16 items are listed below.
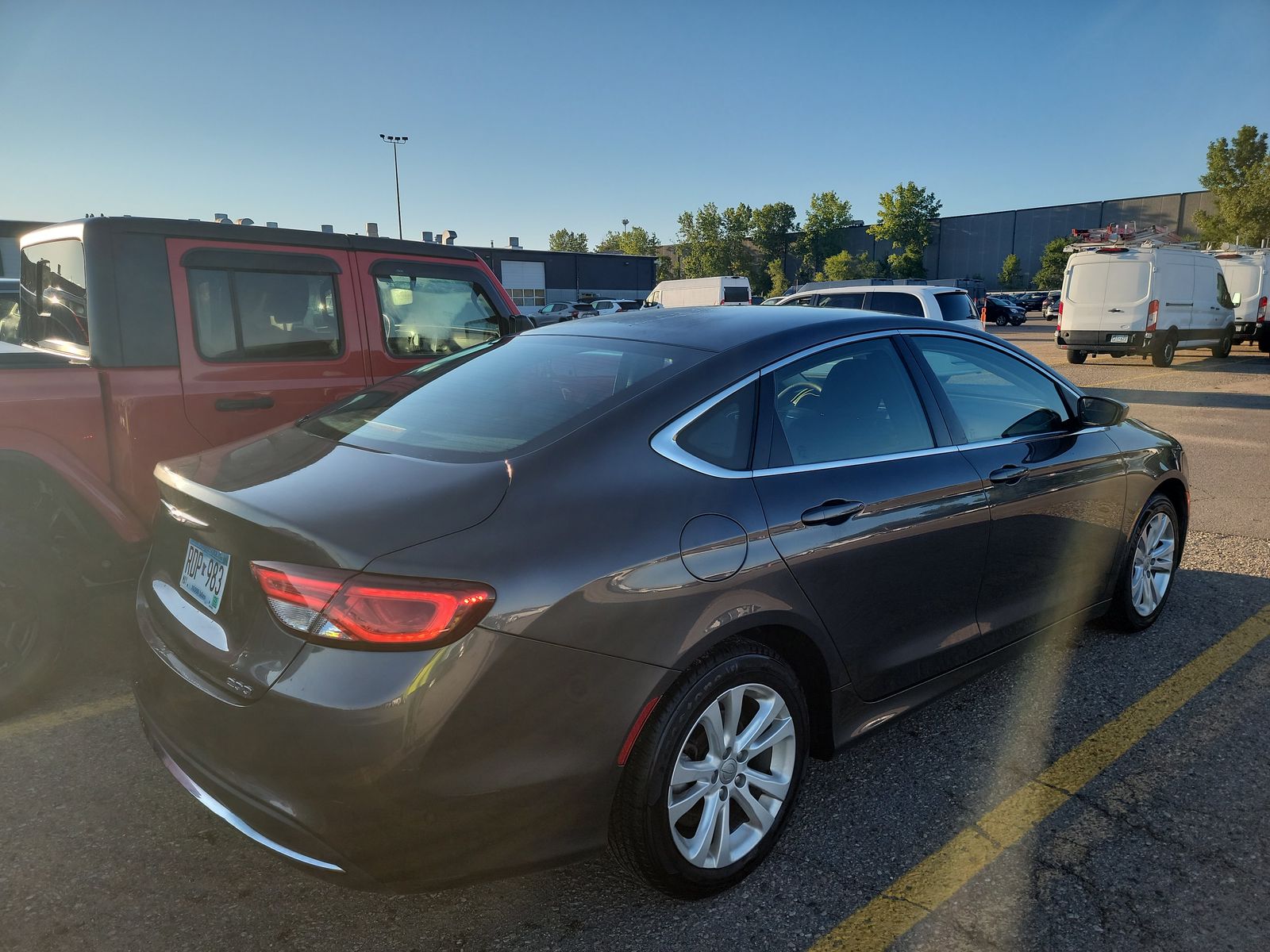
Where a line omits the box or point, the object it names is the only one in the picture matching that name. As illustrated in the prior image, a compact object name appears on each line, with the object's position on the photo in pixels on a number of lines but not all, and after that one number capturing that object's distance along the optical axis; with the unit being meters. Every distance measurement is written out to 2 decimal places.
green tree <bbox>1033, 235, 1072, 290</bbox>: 71.06
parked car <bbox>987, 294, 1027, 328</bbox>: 42.28
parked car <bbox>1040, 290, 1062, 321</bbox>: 41.91
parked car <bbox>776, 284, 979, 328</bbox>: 12.12
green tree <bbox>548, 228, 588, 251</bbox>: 149.12
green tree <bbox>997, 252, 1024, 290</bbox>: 79.62
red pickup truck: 3.21
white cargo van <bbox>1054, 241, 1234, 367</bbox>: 16.80
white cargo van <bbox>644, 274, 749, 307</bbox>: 30.56
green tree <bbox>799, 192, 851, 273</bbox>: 98.12
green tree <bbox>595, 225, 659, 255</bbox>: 125.62
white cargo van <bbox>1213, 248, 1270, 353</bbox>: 20.48
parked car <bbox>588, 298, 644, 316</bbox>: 37.69
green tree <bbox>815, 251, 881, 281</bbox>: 85.31
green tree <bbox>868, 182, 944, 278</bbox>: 86.75
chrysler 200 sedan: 1.82
